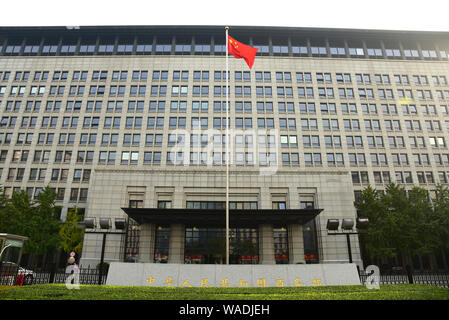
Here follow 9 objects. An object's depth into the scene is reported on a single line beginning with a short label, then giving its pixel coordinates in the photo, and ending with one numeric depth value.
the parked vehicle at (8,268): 16.20
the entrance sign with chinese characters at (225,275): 14.09
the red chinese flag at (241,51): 21.28
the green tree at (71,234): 34.48
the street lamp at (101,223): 19.82
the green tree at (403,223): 32.53
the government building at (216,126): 32.97
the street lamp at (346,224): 18.88
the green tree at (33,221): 32.25
